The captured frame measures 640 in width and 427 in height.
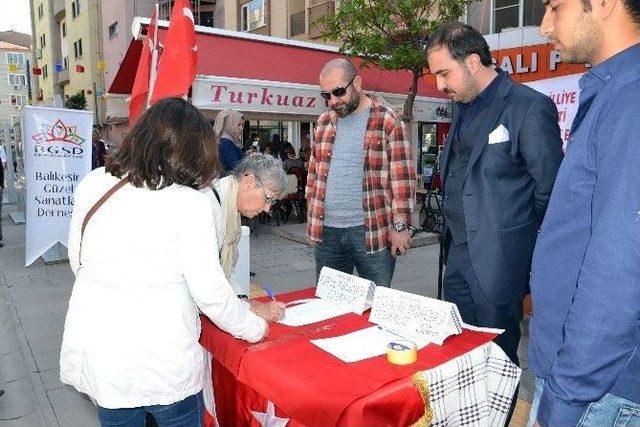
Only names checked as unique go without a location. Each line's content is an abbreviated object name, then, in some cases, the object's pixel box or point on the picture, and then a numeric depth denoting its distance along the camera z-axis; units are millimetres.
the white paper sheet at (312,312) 2029
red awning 7195
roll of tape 1589
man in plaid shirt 2896
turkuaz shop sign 5743
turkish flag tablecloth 1409
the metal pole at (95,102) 24642
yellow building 26422
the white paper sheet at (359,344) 1670
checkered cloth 1523
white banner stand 6336
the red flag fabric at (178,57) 4441
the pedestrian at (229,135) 5422
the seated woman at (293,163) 9359
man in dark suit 1979
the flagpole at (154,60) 4926
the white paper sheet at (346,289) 2115
